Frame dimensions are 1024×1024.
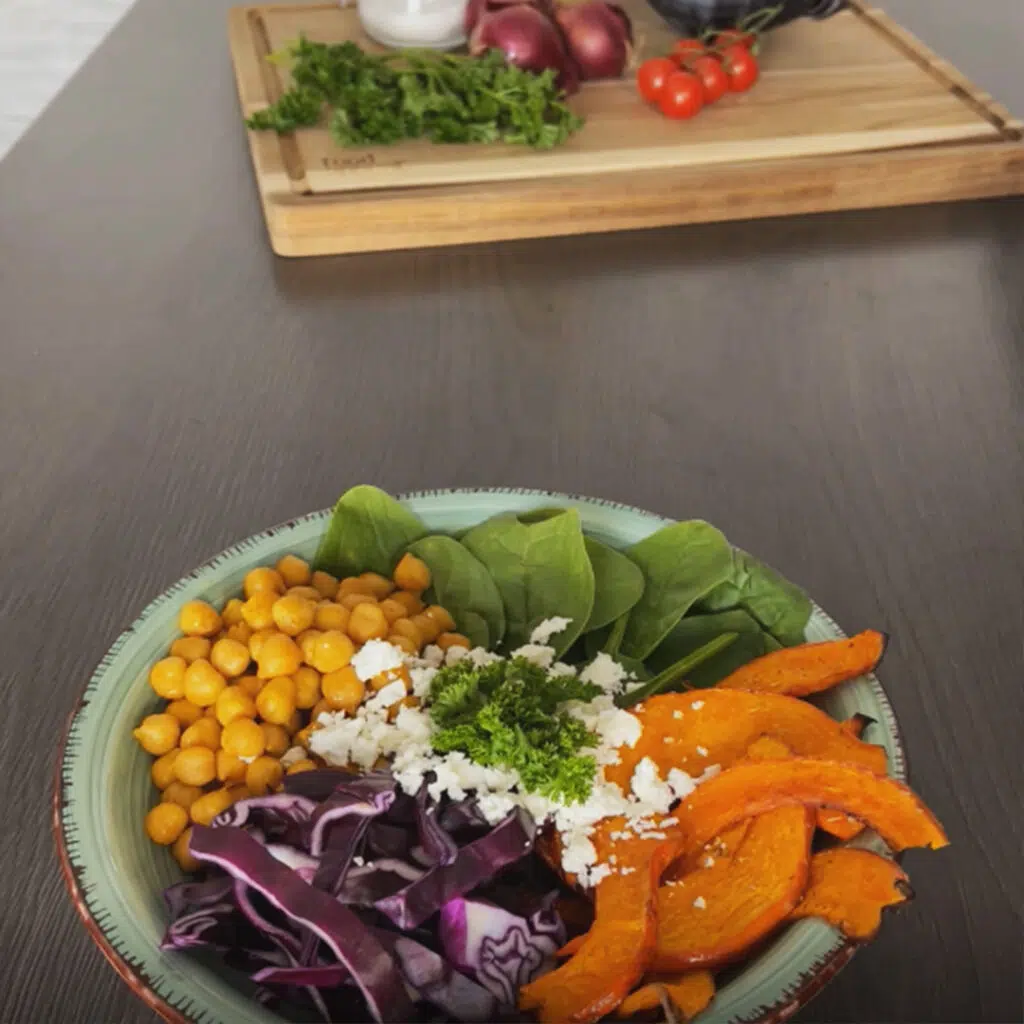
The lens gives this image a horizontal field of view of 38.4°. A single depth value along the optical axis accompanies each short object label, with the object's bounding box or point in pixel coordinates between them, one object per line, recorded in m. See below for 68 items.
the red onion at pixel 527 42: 0.88
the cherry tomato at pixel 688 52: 0.89
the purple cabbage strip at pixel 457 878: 0.41
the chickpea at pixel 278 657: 0.51
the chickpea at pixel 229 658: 0.51
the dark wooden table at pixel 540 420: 0.53
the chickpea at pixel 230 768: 0.48
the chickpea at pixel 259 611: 0.52
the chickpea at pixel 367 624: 0.52
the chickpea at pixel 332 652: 0.50
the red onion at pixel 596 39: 0.90
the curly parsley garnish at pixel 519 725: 0.44
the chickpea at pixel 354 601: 0.53
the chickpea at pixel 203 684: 0.49
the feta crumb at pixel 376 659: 0.49
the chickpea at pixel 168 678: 0.49
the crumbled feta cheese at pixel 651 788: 0.45
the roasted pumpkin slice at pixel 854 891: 0.40
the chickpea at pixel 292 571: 0.54
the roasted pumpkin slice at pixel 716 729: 0.47
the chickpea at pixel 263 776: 0.48
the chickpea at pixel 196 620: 0.51
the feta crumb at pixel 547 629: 0.53
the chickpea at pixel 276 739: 0.50
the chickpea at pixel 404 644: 0.52
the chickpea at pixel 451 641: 0.53
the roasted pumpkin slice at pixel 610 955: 0.39
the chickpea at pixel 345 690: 0.50
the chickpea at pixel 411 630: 0.52
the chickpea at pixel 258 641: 0.51
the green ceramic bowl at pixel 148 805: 0.38
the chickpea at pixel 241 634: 0.52
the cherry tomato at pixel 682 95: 0.86
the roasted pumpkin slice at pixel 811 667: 0.49
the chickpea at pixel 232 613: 0.52
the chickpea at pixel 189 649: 0.50
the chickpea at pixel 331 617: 0.52
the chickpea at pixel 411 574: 0.55
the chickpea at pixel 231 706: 0.49
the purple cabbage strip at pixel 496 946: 0.41
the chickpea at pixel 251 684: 0.51
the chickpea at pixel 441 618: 0.54
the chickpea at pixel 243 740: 0.49
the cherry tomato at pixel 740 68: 0.89
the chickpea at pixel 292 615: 0.51
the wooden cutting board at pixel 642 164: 0.80
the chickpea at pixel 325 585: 0.54
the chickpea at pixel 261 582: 0.52
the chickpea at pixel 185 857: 0.46
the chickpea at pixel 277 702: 0.50
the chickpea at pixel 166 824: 0.46
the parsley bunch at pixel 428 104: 0.83
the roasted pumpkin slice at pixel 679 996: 0.38
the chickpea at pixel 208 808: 0.46
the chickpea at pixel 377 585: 0.55
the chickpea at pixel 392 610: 0.53
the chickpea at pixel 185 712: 0.50
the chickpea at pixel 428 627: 0.53
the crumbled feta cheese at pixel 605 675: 0.50
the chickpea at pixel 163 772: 0.48
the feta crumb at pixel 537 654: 0.51
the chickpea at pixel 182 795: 0.48
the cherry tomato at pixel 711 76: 0.87
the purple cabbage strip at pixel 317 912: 0.39
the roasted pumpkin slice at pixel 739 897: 0.41
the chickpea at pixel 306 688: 0.51
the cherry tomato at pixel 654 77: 0.87
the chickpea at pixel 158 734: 0.48
